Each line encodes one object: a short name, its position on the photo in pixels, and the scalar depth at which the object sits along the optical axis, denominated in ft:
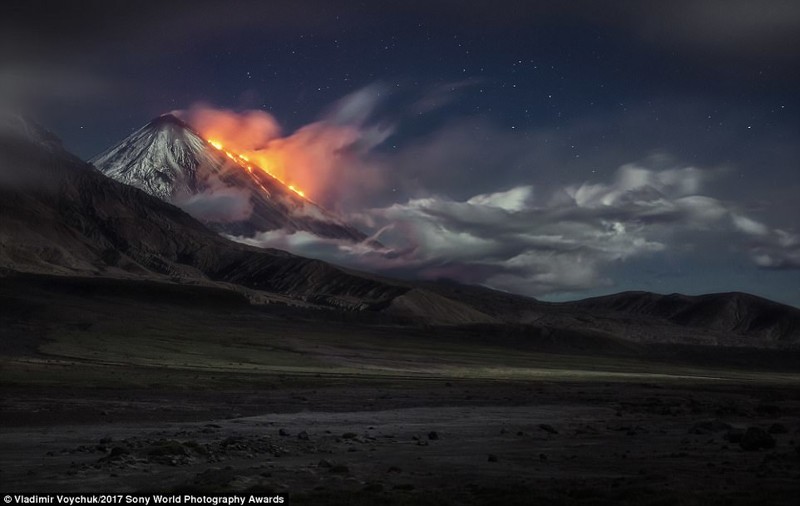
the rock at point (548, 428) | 130.99
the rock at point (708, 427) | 124.14
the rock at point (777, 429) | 122.51
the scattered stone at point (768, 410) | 182.39
